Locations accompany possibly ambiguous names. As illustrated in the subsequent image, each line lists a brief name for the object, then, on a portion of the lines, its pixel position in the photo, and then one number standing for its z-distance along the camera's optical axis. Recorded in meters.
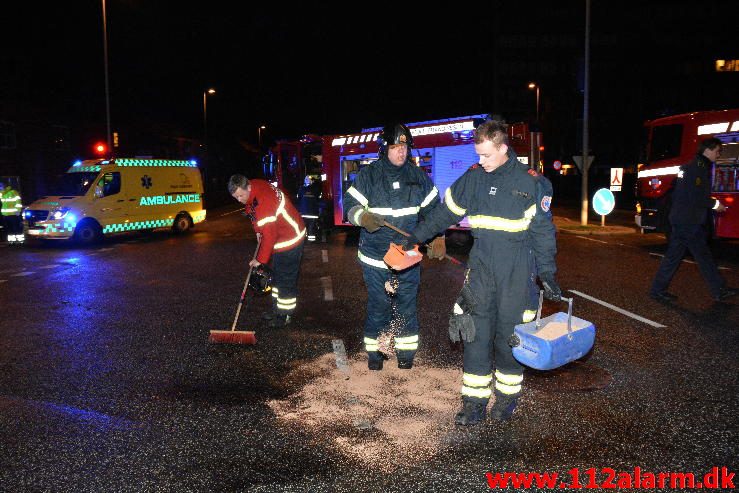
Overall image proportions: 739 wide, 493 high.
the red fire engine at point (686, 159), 13.44
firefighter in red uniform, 6.47
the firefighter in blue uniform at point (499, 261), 4.04
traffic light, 23.65
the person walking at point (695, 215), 7.67
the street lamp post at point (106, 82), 26.50
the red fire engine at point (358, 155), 14.13
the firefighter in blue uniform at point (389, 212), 5.07
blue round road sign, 18.09
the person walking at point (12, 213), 17.05
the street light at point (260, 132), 92.38
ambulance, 15.97
